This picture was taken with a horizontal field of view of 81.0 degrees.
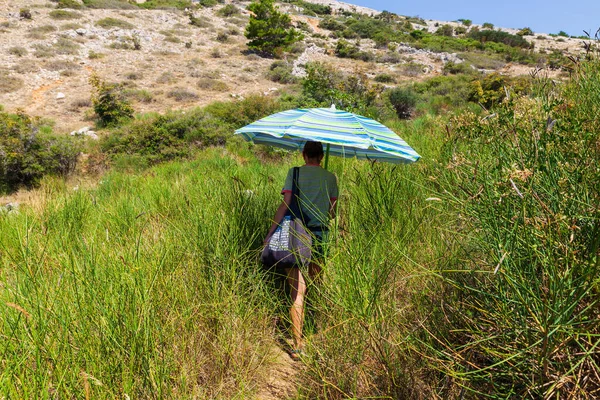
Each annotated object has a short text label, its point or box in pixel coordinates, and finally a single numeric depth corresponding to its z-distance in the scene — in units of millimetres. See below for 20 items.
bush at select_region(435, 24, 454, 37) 42375
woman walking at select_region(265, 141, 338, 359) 2588
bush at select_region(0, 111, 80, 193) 9180
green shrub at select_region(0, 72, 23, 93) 15844
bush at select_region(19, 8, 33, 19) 23944
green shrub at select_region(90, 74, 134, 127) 13659
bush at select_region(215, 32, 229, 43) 28016
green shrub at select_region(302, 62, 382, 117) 10627
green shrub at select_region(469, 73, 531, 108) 10516
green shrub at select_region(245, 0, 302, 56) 26578
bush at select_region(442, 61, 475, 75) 24047
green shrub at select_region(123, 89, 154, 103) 16422
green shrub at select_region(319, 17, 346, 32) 38197
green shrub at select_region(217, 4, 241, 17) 35441
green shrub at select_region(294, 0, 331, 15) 51750
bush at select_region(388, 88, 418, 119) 14320
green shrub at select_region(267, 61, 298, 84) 20505
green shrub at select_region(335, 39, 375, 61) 27609
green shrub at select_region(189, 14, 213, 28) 30311
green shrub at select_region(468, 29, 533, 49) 36375
